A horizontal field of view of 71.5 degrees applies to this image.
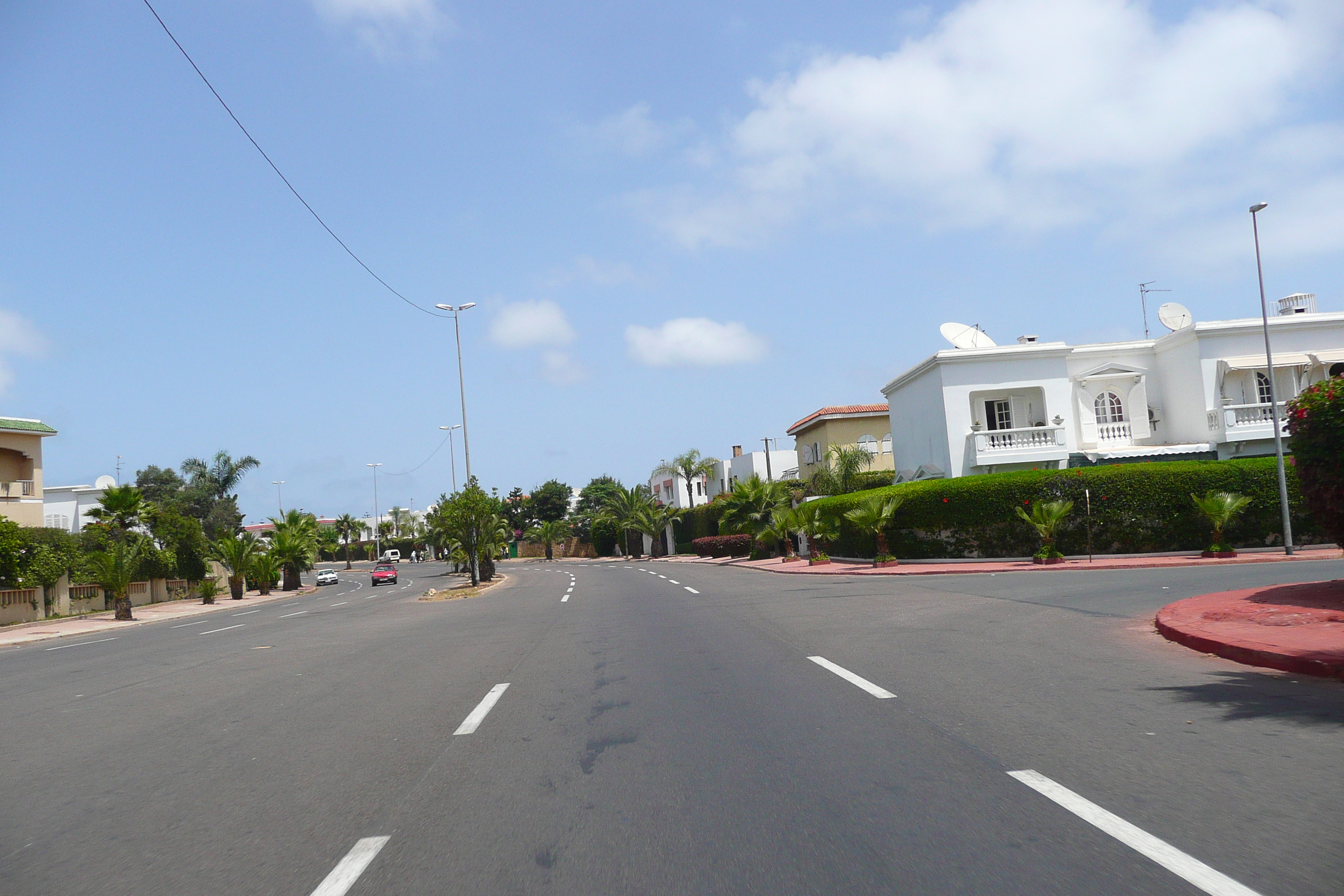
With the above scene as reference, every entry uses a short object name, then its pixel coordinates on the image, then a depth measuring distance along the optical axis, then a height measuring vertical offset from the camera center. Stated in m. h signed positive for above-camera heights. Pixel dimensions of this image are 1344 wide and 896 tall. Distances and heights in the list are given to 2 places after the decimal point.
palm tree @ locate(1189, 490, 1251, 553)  24.03 -0.91
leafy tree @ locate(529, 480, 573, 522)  111.44 +2.55
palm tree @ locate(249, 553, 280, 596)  49.31 -1.40
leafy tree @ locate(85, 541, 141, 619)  30.50 -0.50
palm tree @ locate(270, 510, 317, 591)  53.41 -0.21
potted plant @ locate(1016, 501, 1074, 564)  25.19 -0.98
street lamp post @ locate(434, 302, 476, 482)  40.38 +6.38
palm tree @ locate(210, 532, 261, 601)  45.62 -0.51
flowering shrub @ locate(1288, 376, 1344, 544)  11.02 +0.20
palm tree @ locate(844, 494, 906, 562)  28.86 -0.53
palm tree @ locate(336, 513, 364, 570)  128.38 +1.64
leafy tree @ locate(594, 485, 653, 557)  68.81 +0.84
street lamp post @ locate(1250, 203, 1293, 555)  23.53 +0.24
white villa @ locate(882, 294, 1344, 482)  33.31 +3.22
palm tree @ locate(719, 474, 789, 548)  40.91 +0.16
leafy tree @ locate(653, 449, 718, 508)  70.25 +3.46
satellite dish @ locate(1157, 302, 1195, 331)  35.41 +6.05
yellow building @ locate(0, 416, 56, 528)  39.28 +4.07
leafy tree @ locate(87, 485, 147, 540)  39.84 +2.01
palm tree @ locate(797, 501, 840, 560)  34.88 -0.76
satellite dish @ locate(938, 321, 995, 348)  36.66 +6.12
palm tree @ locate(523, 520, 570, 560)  89.75 -0.93
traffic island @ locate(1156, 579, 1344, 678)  8.35 -1.69
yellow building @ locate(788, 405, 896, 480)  49.72 +3.82
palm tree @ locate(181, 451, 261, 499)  81.50 +6.73
